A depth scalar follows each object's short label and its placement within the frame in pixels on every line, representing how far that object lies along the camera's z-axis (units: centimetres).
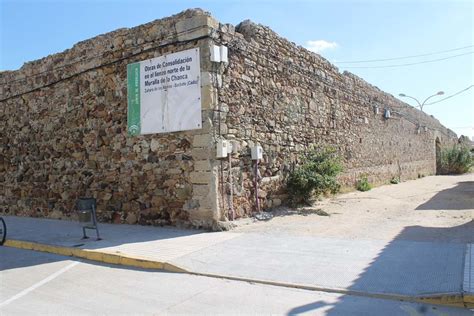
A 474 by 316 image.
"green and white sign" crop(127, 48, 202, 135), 830
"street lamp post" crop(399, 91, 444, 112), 2969
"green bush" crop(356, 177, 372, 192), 1548
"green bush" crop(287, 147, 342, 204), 1044
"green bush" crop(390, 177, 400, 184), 1988
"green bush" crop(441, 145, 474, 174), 3075
